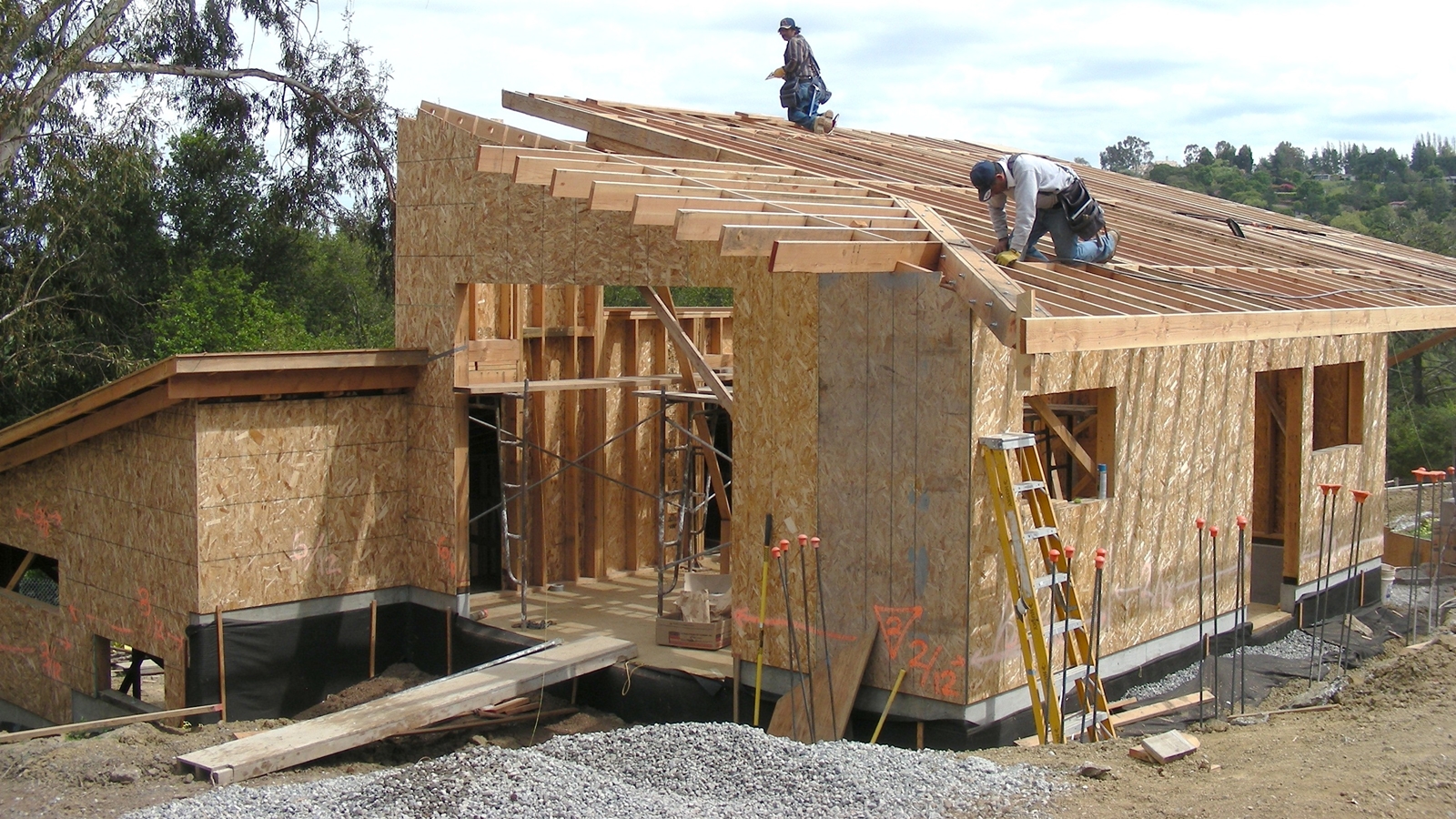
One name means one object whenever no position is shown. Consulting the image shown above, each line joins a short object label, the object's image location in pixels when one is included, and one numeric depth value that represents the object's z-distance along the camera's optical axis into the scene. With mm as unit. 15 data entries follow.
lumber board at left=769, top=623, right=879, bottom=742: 9289
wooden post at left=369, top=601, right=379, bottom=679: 12516
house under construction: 8961
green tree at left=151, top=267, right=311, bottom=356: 23797
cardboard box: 11492
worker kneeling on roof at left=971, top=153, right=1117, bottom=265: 8930
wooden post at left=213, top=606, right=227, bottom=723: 11406
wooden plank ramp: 9047
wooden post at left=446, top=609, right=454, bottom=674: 12438
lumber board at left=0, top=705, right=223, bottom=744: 10586
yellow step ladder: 8500
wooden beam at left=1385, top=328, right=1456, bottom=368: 15000
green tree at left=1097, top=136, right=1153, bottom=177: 104250
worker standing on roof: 14586
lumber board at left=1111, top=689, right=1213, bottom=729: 9617
